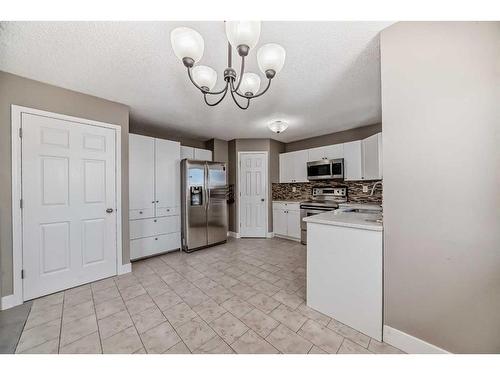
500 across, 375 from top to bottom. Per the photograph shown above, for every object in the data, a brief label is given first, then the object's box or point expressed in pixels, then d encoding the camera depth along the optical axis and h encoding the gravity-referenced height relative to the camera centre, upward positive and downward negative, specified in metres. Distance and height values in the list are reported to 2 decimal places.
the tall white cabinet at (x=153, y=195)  2.92 -0.12
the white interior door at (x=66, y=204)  1.91 -0.17
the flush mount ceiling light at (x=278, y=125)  2.90 +0.99
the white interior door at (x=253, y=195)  4.36 -0.17
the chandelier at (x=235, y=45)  0.94 +0.79
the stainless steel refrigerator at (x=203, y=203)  3.34 -0.30
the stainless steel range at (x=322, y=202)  3.60 -0.31
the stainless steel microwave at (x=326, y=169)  3.56 +0.36
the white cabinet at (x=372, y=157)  2.83 +0.49
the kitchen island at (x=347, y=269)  1.38 -0.68
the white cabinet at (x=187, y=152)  3.73 +0.74
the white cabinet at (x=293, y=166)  4.14 +0.49
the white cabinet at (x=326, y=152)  3.61 +0.72
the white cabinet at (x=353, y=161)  3.36 +0.49
